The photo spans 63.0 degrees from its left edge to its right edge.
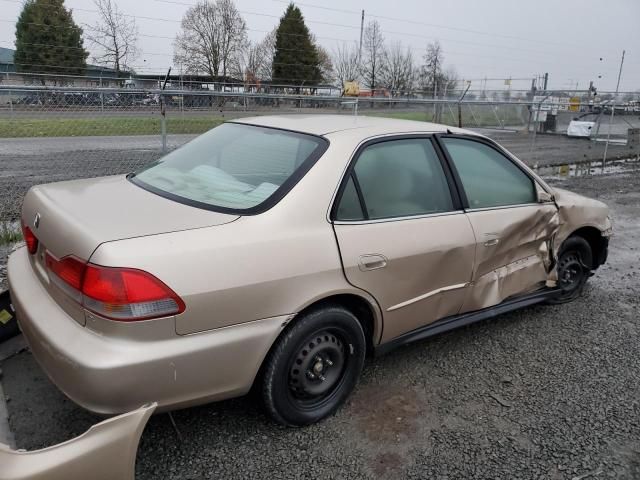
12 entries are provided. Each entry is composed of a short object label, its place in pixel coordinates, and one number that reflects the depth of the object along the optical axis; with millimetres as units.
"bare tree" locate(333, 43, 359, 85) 50438
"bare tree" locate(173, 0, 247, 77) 40344
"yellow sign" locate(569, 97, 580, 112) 18944
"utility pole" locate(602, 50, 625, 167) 14127
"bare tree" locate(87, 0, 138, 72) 35231
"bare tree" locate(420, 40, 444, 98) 54531
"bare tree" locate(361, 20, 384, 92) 51125
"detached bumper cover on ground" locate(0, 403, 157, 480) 1846
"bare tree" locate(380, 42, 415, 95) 51625
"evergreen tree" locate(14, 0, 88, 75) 36312
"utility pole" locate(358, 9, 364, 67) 47688
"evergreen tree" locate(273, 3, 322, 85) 46281
